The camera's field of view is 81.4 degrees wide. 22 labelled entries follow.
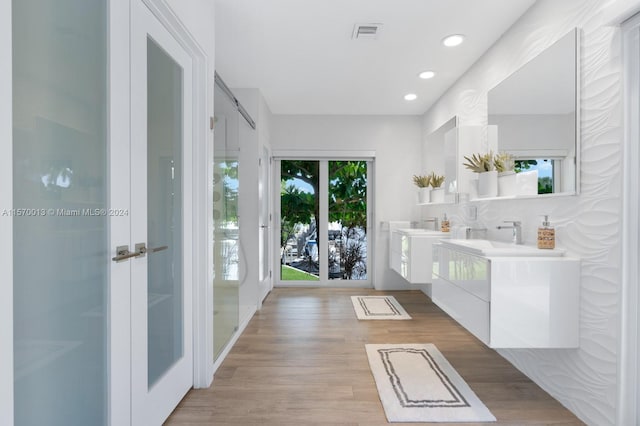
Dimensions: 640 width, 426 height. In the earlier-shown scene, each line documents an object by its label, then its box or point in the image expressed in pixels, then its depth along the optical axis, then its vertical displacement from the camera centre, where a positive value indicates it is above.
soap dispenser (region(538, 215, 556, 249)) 2.04 -0.14
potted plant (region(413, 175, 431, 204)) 4.37 +0.27
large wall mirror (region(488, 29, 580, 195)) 1.91 +0.55
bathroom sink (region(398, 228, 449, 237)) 3.71 -0.24
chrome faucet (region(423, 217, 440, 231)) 4.18 -0.14
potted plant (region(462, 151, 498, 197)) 2.67 +0.26
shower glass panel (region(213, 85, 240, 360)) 2.52 -0.12
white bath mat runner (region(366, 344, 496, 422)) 1.90 -1.05
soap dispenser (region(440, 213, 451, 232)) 3.77 -0.16
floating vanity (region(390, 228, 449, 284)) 3.64 -0.45
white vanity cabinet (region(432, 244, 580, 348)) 1.87 -0.46
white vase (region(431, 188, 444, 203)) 4.02 +0.16
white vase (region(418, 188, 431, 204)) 4.35 +0.17
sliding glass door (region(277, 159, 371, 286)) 5.03 -0.18
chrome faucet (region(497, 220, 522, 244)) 2.38 -0.14
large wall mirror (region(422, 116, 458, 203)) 3.57 +0.59
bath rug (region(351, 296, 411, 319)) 3.69 -1.05
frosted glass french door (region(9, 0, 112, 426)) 0.95 -0.03
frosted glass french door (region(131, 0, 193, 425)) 1.52 -0.05
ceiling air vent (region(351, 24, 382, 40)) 2.55 +1.25
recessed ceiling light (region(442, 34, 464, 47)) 2.70 +1.25
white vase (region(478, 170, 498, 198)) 2.67 +0.19
